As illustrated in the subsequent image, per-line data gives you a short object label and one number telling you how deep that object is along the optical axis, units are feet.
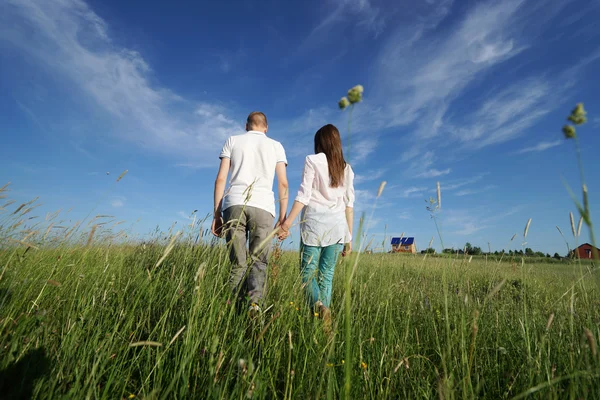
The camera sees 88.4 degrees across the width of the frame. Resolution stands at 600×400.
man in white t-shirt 10.53
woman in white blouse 10.80
